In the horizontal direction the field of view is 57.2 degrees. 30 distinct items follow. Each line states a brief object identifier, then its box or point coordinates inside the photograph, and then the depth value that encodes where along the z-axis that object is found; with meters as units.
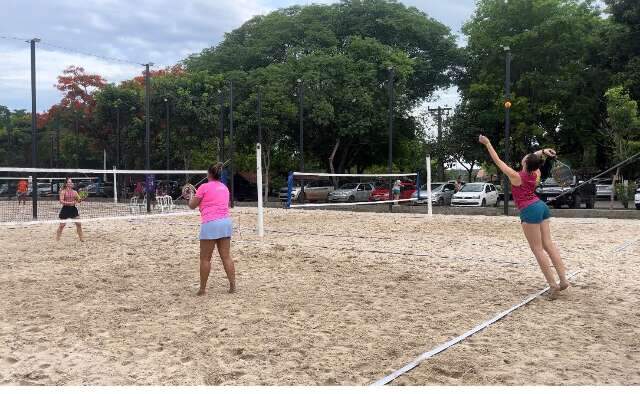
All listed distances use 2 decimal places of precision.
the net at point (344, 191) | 28.16
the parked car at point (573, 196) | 26.25
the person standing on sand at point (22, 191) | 20.48
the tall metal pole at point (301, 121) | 28.54
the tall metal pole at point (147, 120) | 23.58
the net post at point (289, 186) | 13.57
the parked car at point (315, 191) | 28.03
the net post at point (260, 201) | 12.61
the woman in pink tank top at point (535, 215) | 6.45
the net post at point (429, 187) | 17.67
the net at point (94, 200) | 18.64
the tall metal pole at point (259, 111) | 28.93
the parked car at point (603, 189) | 35.25
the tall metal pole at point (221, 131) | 28.00
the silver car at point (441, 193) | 30.02
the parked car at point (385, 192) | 29.43
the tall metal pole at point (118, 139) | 36.25
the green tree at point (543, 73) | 32.72
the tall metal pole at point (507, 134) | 20.66
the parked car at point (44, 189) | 24.74
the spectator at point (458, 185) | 28.97
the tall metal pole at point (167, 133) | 31.48
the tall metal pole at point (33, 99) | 20.58
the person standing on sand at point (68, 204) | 12.14
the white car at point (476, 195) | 27.31
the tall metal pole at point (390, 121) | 25.03
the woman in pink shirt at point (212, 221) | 6.55
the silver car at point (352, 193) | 28.64
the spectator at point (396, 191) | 25.60
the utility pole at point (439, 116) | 37.44
